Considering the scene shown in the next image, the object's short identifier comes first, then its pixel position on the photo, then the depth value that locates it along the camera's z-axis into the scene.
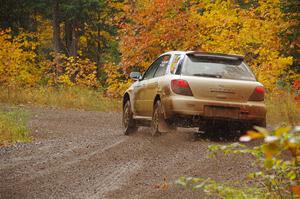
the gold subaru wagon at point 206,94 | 22.11
